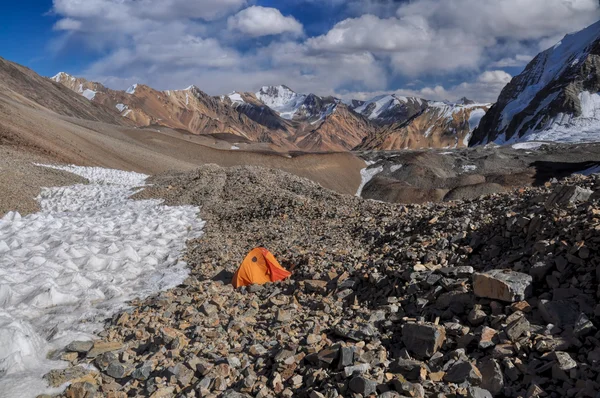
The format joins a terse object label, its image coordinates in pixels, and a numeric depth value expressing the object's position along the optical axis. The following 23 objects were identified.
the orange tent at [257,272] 8.93
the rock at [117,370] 5.82
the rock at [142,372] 5.71
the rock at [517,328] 4.86
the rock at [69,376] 5.73
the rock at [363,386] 4.52
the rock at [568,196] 7.36
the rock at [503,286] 5.57
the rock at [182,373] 5.46
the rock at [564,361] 4.18
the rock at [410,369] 4.67
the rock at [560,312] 4.94
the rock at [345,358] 5.07
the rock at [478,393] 4.16
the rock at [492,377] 4.30
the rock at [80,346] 6.52
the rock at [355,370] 4.83
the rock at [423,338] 5.15
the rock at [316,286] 7.79
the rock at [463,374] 4.43
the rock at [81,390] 5.48
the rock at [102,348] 6.41
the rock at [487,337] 4.89
